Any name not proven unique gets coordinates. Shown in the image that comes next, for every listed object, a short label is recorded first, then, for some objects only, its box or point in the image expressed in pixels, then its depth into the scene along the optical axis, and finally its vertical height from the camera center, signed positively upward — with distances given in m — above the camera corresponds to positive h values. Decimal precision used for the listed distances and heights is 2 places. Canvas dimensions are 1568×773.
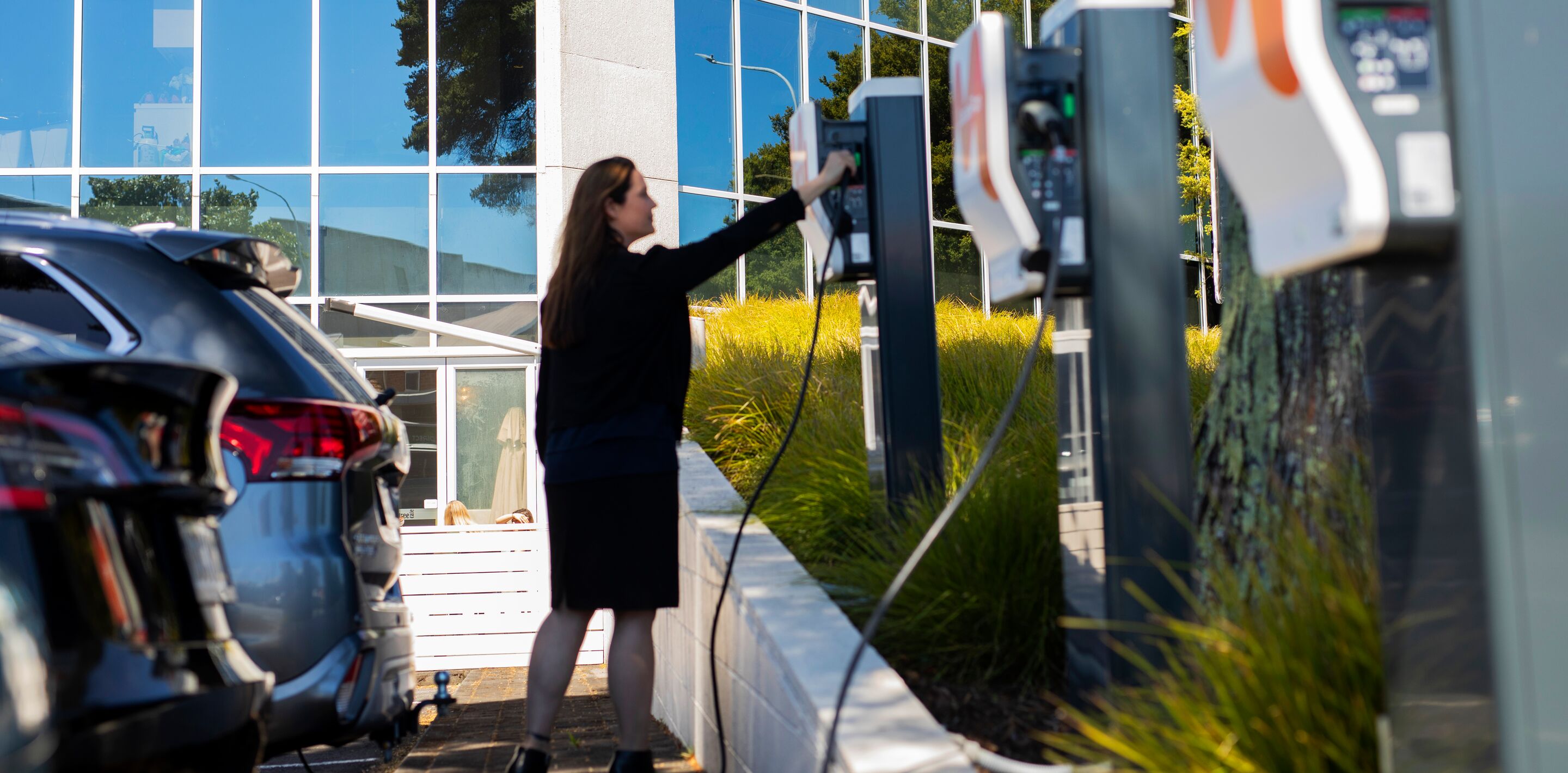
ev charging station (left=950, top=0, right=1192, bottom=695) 2.98 +0.50
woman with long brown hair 3.82 +0.00
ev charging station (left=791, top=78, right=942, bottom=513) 4.46 +0.68
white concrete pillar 15.02 +4.27
